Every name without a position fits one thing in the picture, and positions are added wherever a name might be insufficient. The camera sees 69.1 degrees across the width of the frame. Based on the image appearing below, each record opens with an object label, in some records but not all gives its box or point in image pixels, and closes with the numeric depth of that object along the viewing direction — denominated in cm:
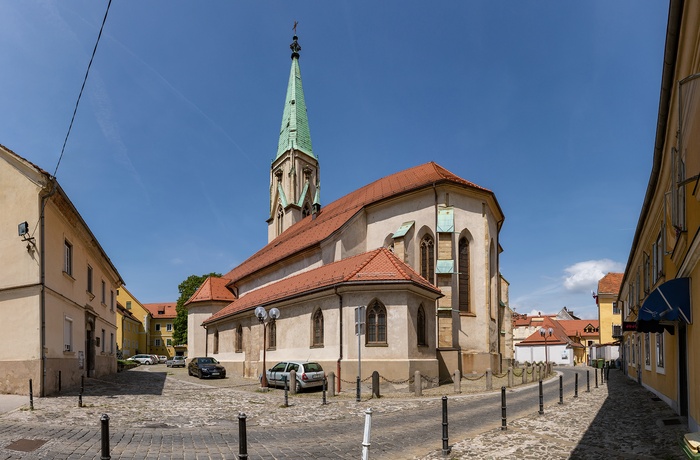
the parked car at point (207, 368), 2936
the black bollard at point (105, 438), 538
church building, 2197
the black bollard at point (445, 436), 868
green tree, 6325
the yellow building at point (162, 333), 8488
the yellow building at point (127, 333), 6050
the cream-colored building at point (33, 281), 1644
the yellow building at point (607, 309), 5938
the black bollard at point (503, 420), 1082
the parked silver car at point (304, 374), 2058
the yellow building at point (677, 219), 805
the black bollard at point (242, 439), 577
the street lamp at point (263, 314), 2144
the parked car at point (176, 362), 4825
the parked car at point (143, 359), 5710
